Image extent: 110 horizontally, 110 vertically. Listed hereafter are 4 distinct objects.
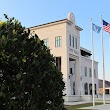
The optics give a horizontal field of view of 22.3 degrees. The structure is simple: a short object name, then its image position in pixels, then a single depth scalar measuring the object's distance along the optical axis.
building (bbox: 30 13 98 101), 44.88
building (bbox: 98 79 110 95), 91.71
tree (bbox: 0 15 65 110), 5.29
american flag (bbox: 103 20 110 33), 31.41
